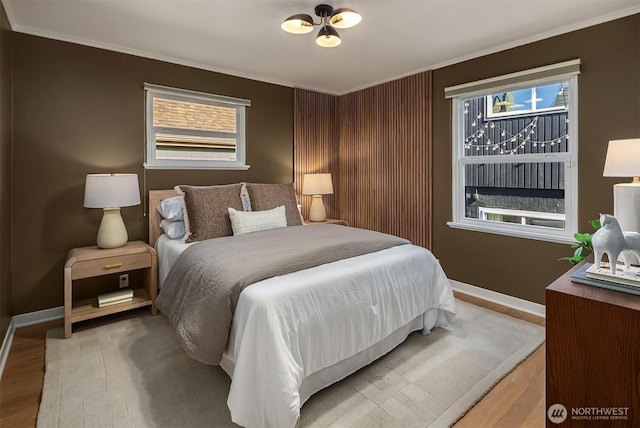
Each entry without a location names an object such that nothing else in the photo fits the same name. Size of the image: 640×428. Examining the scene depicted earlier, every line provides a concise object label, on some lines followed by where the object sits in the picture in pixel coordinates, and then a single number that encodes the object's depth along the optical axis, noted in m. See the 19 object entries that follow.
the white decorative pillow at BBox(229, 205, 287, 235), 2.91
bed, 1.52
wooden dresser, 1.07
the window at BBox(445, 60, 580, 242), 2.80
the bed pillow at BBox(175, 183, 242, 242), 2.86
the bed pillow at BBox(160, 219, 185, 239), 2.99
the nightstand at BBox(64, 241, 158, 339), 2.50
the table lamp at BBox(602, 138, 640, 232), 1.56
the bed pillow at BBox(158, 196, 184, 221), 3.04
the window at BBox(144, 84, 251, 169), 3.31
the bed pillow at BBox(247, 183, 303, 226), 3.31
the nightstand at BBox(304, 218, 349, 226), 4.16
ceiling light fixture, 2.18
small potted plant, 2.29
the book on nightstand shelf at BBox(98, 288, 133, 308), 2.73
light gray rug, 1.70
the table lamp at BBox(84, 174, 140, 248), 2.62
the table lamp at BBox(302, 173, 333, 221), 4.16
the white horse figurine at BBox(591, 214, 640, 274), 1.24
